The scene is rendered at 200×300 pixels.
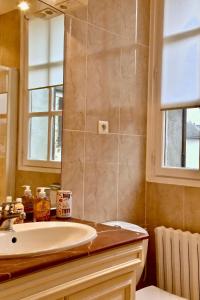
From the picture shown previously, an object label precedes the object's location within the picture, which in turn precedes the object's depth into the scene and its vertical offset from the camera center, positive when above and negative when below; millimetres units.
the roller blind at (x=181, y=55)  2232 +727
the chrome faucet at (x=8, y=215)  1375 -257
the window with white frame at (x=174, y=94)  2242 +459
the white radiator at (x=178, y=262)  2035 -674
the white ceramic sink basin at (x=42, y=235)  1339 -345
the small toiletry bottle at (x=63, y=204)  1694 -246
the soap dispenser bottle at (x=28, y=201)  1671 -230
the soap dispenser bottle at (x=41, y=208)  1607 -255
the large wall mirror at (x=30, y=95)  1592 +322
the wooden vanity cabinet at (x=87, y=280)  1029 -440
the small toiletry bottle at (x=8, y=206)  1419 -221
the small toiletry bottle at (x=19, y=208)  1490 -241
